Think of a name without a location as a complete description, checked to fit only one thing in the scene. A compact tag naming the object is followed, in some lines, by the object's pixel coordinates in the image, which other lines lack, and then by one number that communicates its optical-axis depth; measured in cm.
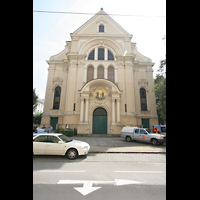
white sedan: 698
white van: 1127
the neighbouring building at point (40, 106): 4194
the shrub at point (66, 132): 1660
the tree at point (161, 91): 1471
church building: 1886
